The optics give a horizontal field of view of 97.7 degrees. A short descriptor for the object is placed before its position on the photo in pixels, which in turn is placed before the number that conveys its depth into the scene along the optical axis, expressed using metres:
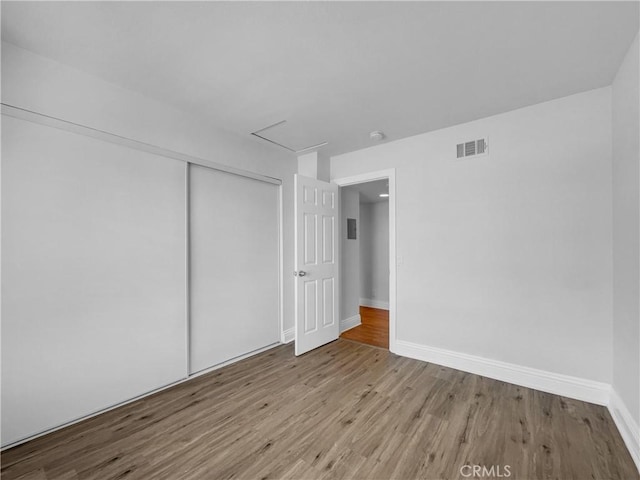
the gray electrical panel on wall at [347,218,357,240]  4.45
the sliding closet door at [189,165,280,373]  2.79
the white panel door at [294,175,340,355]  3.23
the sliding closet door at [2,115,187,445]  1.79
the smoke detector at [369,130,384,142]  3.10
